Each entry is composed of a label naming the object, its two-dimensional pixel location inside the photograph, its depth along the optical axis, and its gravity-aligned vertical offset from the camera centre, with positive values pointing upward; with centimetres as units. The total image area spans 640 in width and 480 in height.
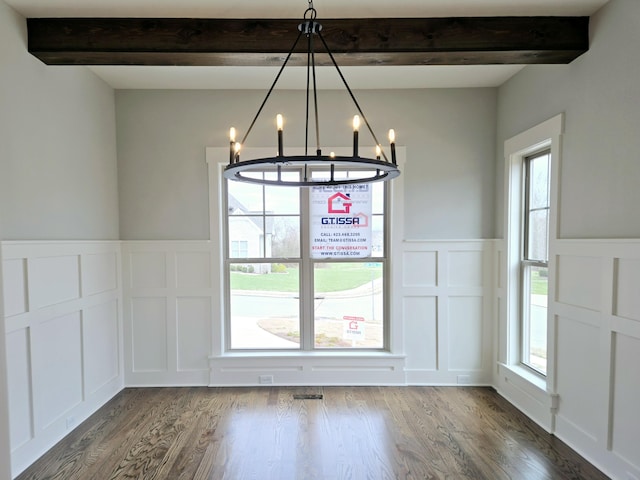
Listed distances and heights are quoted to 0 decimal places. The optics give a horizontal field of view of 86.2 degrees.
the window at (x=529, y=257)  266 -24
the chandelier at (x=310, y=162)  128 +26
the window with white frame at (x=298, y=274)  346 -45
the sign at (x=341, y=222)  344 +8
